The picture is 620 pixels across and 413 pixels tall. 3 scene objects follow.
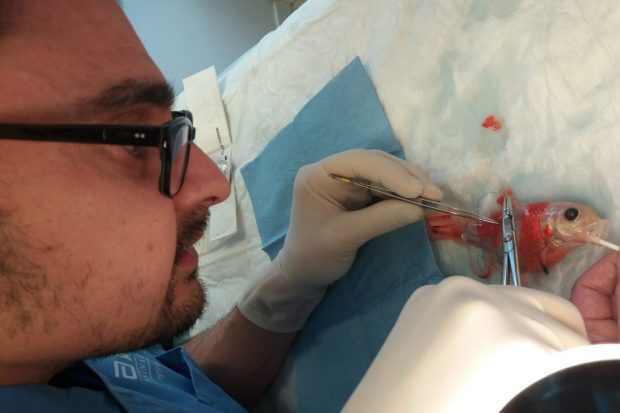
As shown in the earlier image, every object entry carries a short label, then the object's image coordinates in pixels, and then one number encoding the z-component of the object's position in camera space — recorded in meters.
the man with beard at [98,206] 0.29
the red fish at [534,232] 0.31
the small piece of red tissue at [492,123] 0.36
